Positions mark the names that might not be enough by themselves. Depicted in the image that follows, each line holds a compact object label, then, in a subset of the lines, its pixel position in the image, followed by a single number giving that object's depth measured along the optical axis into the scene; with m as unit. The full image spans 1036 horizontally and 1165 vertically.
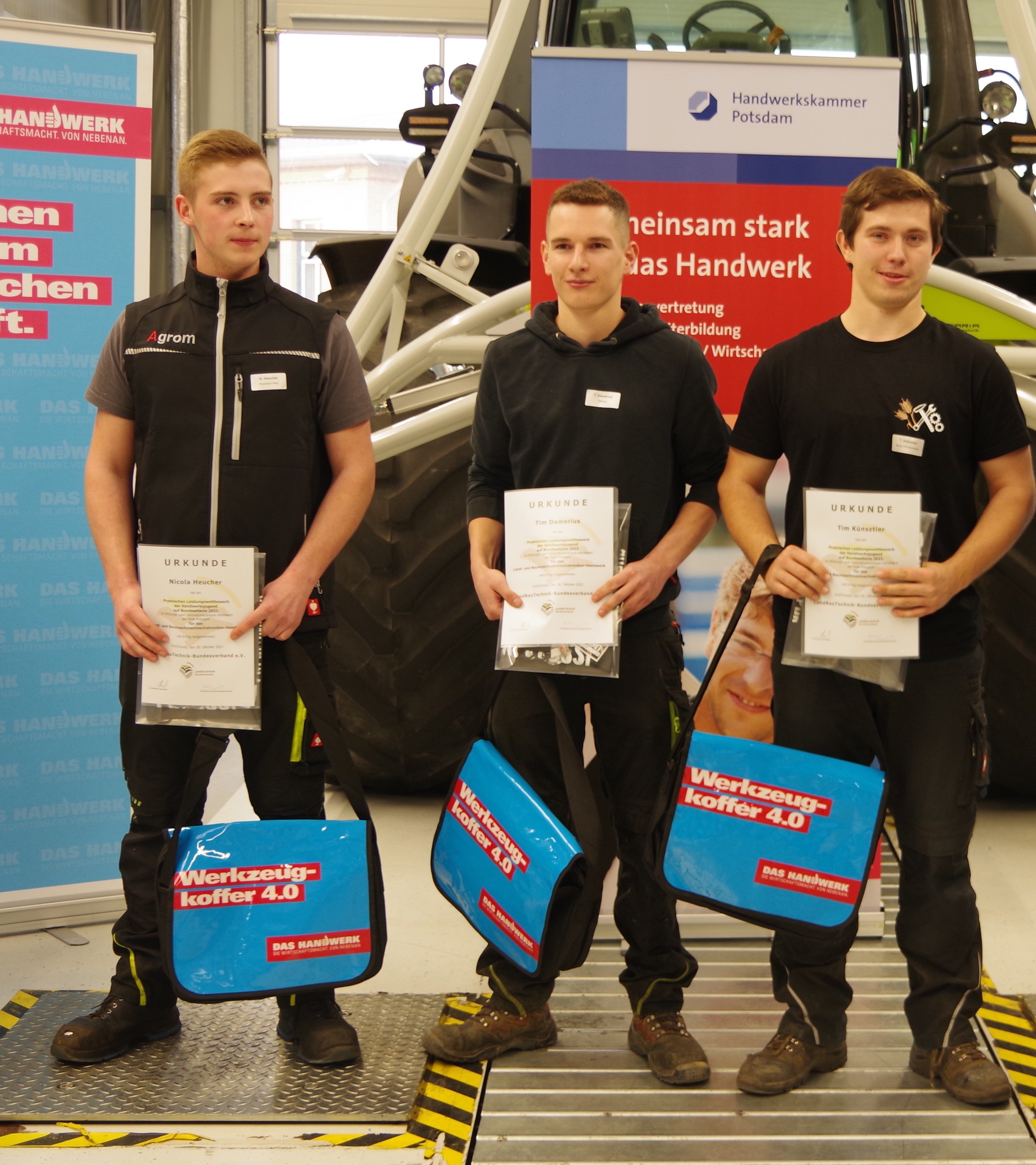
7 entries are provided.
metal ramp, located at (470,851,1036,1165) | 2.16
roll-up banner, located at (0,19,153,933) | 3.02
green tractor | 3.13
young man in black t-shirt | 2.15
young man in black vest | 2.31
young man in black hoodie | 2.25
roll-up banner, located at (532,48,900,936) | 2.76
